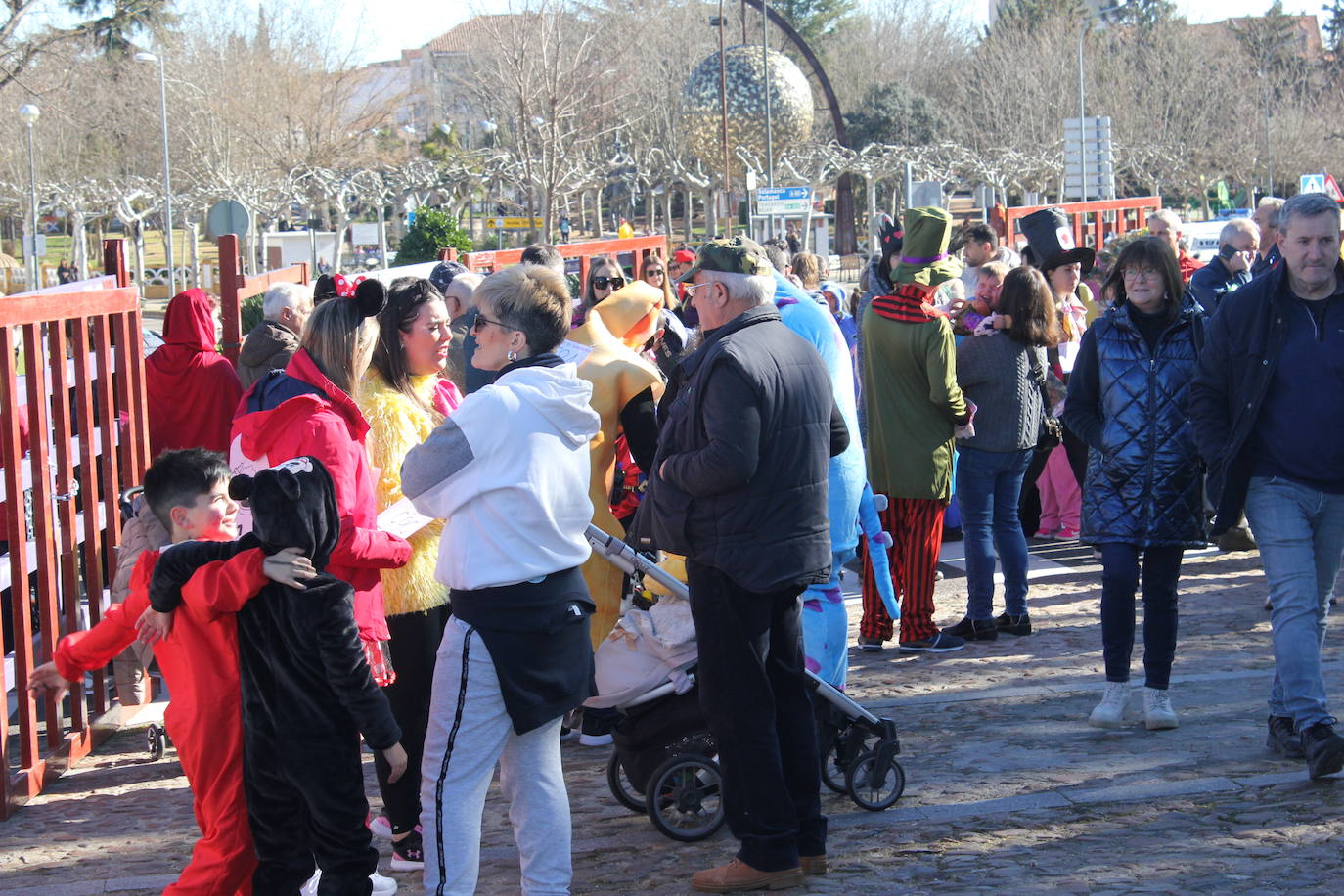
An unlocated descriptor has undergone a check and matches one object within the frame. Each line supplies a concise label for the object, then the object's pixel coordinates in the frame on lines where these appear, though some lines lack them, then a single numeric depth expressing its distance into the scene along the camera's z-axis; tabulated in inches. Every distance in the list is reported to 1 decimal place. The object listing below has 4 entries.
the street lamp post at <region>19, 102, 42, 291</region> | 1432.1
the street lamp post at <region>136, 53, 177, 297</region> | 1432.1
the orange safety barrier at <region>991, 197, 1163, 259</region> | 525.6
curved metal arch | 2365.9
